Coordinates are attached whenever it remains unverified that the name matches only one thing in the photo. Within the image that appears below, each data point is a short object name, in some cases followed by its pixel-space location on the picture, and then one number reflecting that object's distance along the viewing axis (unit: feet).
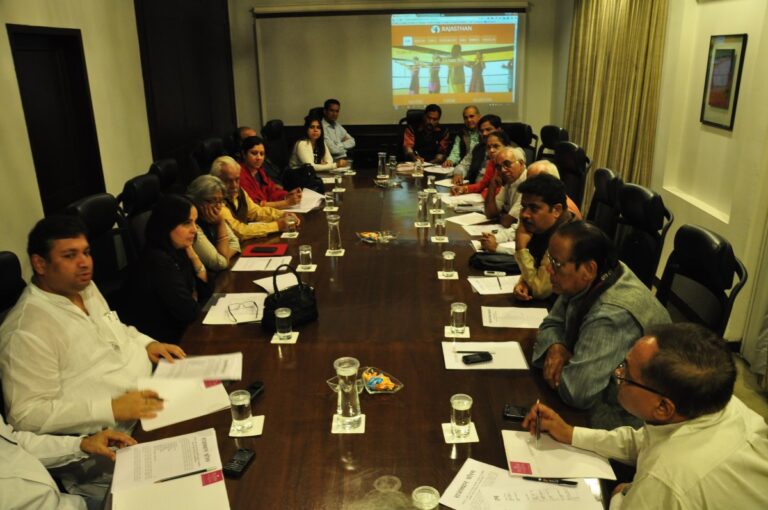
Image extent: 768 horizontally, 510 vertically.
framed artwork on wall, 13.17
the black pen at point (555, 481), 5.17
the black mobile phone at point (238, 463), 5.25
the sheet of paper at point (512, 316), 8.03
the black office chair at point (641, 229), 9.48
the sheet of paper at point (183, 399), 6.18
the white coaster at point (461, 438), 5.65
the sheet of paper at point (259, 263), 10.40
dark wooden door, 14.03
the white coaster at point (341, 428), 5.81
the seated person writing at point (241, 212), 12.15
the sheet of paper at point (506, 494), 4.90
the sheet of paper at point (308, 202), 14.39
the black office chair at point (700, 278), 7.10
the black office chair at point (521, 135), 22.03
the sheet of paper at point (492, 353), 6.91
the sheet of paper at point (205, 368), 6.87
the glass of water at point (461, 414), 5.63
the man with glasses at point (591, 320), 6.15
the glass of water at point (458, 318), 7.50
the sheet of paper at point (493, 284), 9.15
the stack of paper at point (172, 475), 4.99
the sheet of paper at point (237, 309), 8.30
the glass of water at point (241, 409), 5.81
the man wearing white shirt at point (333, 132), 22.41
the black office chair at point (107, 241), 10.26
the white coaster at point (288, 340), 7.61
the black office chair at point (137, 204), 11.29
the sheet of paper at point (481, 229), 12.27
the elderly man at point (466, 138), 19.70
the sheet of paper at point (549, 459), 5.26
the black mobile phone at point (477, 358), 6.92
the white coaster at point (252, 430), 5.82
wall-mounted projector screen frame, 25.43
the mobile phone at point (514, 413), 5.96
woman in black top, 8.59
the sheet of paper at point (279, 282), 9.43
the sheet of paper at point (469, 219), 13.10
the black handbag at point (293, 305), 7.89
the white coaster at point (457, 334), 7.66
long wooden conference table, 5.21
